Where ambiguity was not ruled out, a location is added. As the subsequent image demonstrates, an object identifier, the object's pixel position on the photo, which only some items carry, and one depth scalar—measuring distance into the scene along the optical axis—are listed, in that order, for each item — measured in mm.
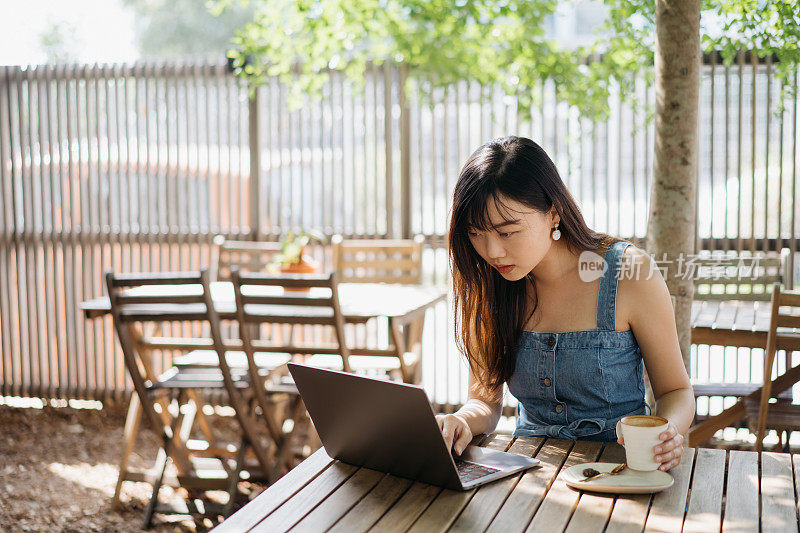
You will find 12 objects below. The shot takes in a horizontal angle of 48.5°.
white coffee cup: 1649
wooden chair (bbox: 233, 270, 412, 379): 3924
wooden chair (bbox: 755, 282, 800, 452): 3232
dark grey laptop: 1577
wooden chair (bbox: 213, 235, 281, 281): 5258
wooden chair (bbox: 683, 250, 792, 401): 4316
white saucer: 1604
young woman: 2062
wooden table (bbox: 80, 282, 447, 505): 4113
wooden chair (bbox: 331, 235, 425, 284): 5211
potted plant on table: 4594
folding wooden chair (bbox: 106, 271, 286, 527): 3994
